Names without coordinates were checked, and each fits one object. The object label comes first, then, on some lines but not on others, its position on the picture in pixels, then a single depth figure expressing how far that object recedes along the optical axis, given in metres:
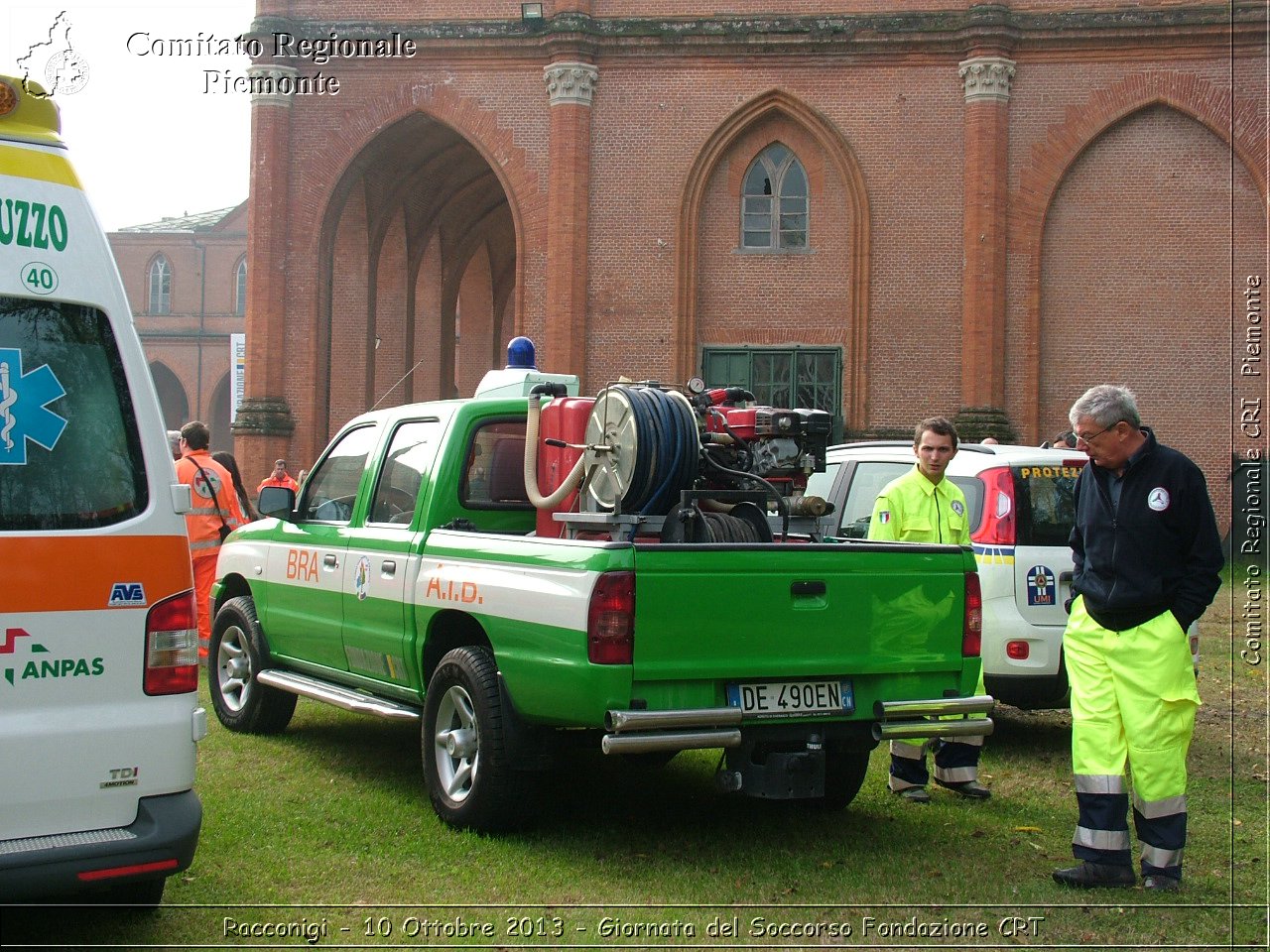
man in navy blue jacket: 5.09
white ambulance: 3.96
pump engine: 5.93
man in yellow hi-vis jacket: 6.74
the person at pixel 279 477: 17.85
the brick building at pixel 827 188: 24.56
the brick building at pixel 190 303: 63.09
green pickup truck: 5.11
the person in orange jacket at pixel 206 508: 10.54
